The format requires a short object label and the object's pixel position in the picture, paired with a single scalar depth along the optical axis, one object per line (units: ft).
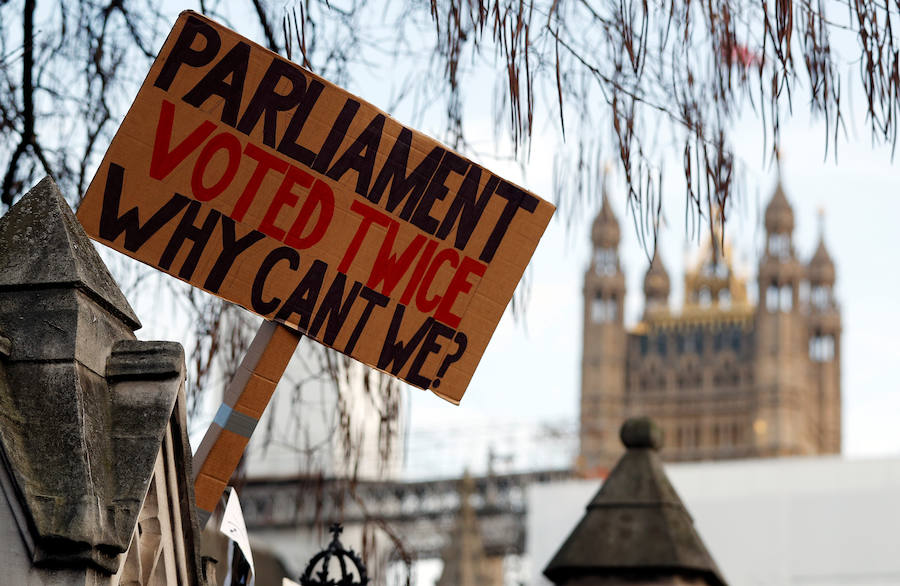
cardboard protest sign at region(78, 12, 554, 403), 10.59
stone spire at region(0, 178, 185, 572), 7.21
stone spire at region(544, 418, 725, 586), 20.65
